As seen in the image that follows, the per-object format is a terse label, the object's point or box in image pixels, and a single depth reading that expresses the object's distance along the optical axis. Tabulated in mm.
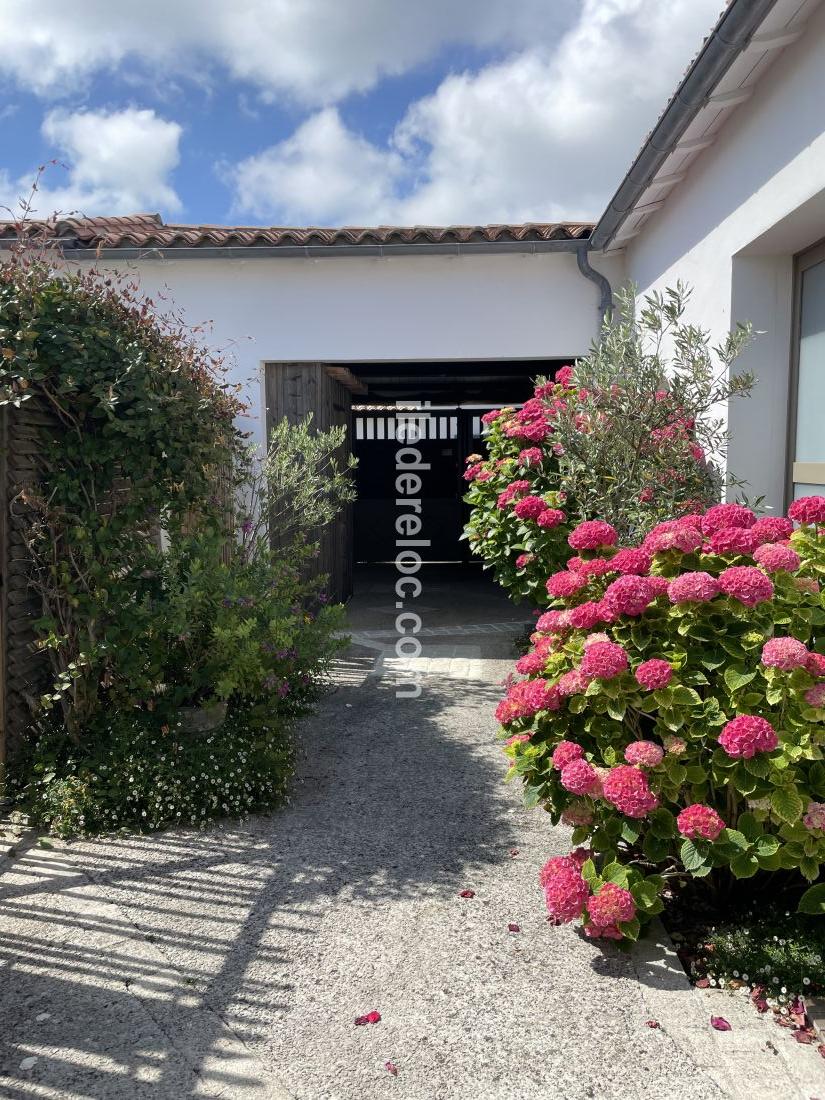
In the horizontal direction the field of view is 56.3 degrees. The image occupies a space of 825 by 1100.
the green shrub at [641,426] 4500
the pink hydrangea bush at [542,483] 4531
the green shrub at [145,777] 3770
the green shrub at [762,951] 2494
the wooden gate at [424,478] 15297
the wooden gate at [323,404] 7910
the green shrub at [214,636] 4141
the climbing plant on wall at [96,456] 3742
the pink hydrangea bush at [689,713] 2543
